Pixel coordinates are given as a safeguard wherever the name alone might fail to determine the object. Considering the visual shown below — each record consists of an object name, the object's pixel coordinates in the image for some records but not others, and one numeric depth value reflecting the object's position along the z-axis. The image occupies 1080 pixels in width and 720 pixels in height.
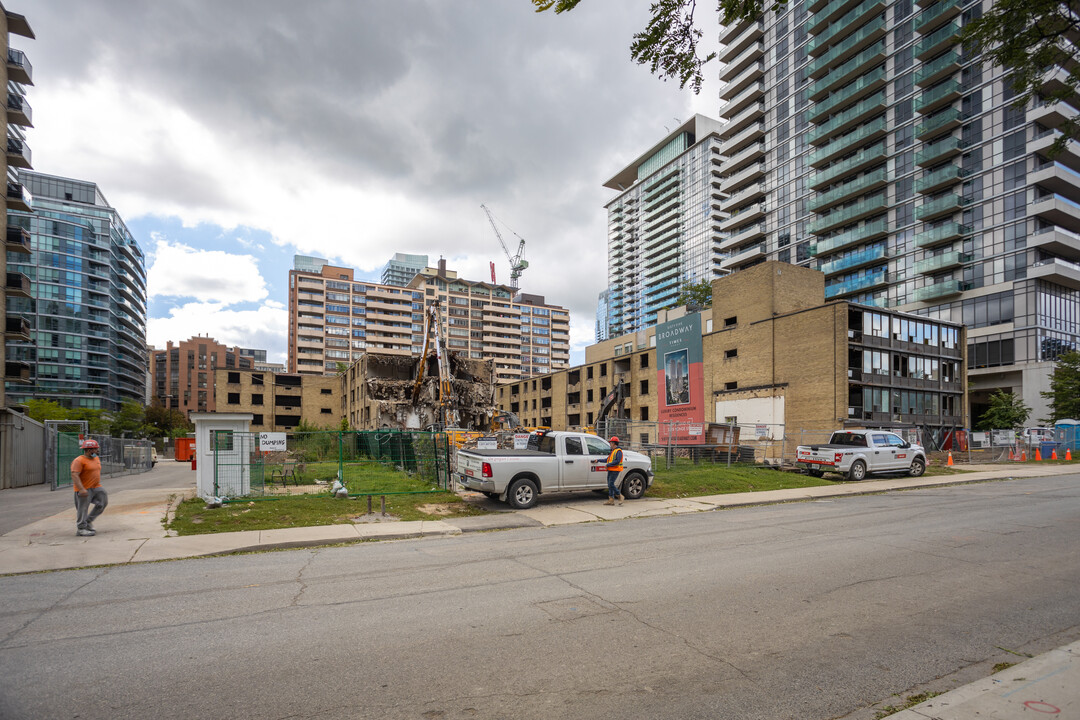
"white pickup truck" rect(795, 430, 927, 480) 21.05
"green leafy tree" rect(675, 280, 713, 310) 90.12
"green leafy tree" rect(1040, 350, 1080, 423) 42.46
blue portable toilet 36.66
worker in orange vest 14.54
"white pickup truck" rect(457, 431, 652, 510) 13.45
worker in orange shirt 10.38
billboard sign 49.81
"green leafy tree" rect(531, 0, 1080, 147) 5.55
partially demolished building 44.84
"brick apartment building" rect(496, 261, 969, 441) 40.34
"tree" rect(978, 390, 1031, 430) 46.88
